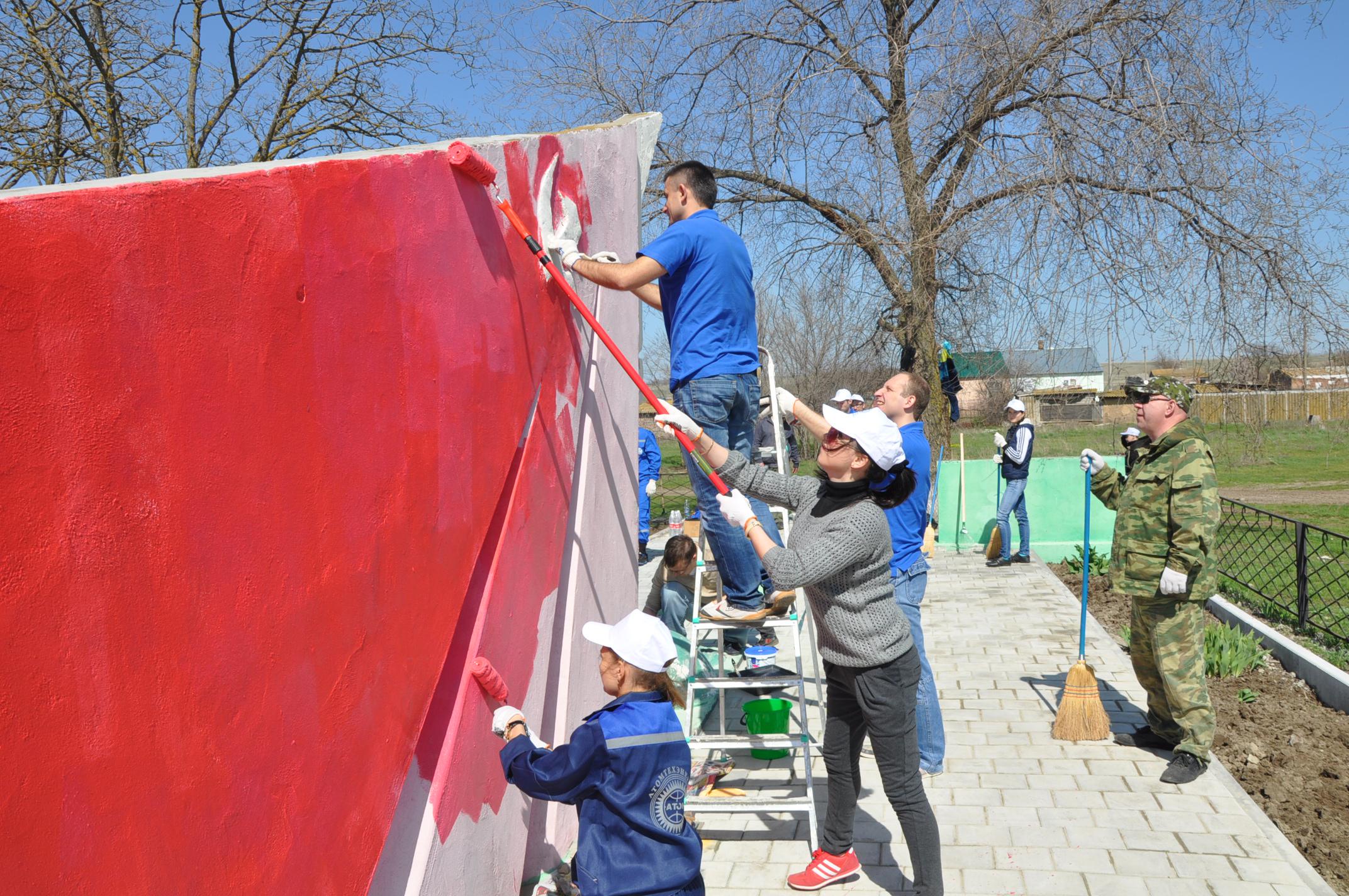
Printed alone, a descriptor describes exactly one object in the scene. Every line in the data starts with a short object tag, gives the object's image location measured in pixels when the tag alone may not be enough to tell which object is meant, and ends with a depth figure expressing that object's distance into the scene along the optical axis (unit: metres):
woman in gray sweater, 3.37
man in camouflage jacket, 4.94
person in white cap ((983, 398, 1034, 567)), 10.83
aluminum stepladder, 4.35
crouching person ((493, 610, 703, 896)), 2.59
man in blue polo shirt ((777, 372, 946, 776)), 4.68
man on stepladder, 4.18
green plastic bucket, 5.38
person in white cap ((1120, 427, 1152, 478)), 5.44
